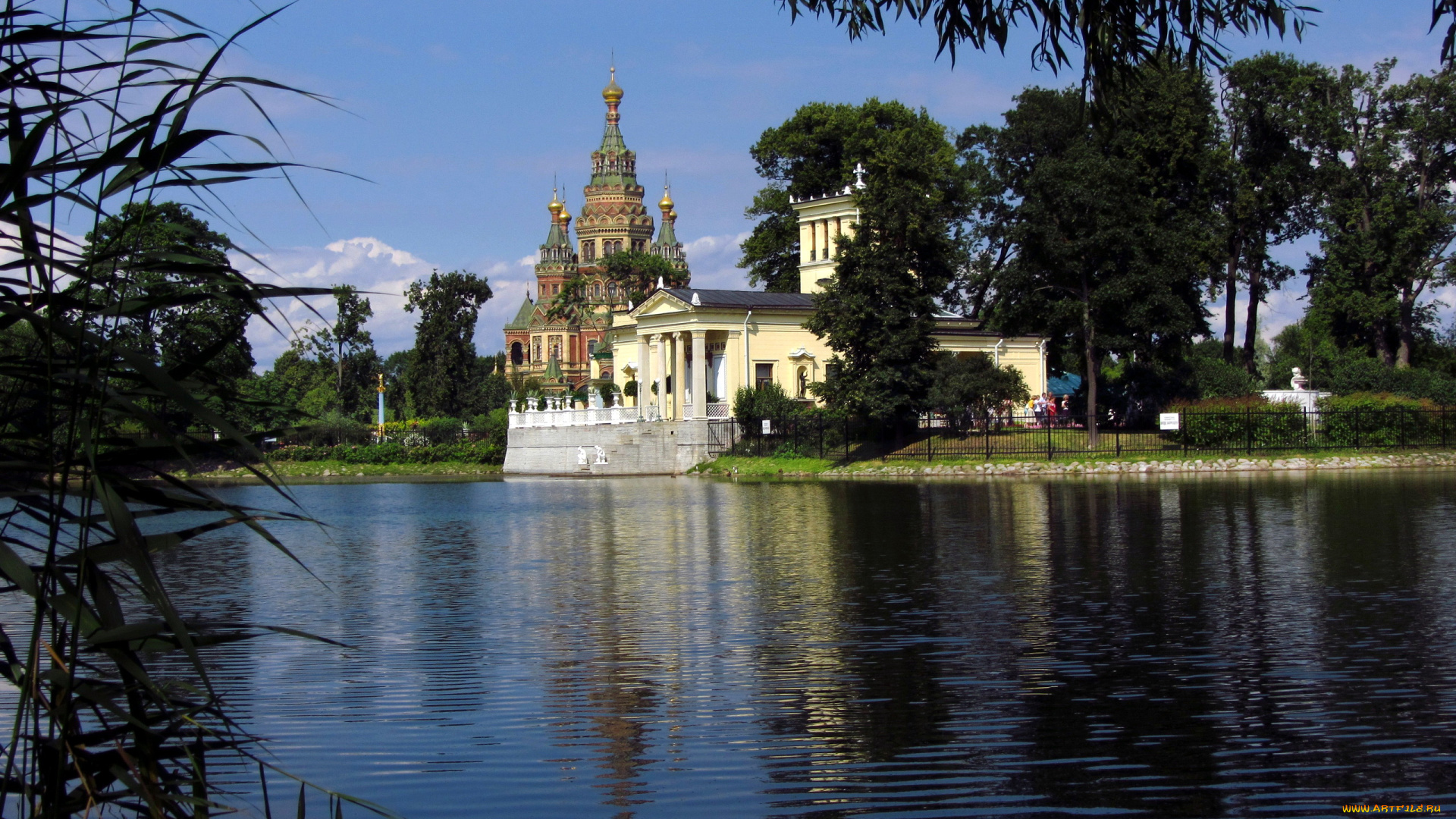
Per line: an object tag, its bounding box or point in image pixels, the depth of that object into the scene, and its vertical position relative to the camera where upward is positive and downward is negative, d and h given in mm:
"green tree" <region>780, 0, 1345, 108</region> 8703 +2770
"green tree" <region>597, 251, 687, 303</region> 78500 +10410
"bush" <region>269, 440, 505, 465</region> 65312 -464
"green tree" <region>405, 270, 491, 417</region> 85125 +6864
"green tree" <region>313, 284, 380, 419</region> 90062 +6218
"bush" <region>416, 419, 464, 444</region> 72500 +673
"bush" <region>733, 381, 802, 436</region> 49500 +1106
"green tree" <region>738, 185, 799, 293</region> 69500 +10548
